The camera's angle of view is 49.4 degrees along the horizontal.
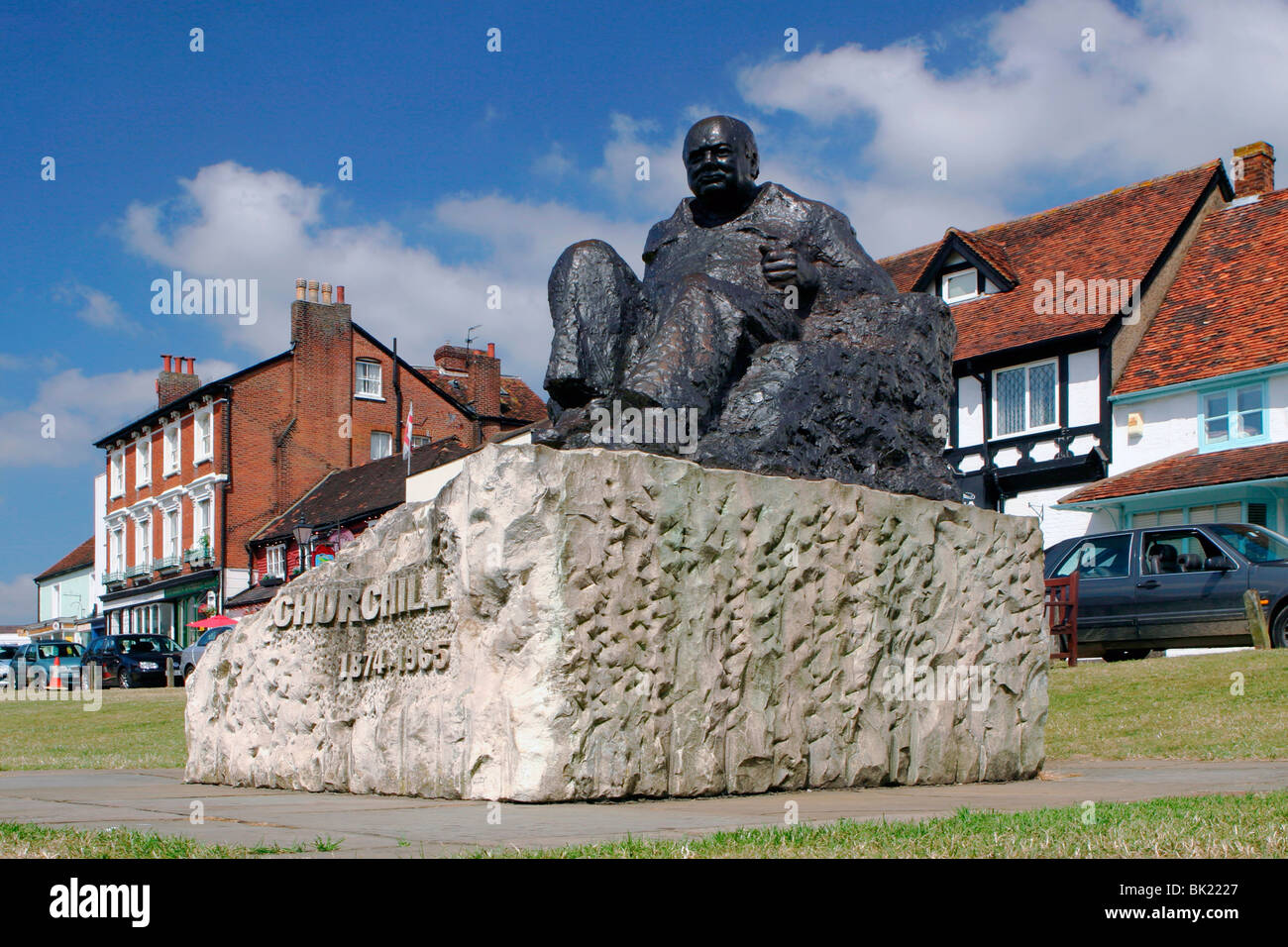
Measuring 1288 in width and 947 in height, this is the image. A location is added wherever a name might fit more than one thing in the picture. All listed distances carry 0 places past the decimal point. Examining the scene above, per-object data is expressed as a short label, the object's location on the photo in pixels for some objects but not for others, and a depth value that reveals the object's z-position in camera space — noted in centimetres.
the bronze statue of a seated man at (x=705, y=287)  678
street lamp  2805
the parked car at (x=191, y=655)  2832
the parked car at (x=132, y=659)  3447
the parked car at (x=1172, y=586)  1555
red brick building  4469
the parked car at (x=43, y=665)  3556
